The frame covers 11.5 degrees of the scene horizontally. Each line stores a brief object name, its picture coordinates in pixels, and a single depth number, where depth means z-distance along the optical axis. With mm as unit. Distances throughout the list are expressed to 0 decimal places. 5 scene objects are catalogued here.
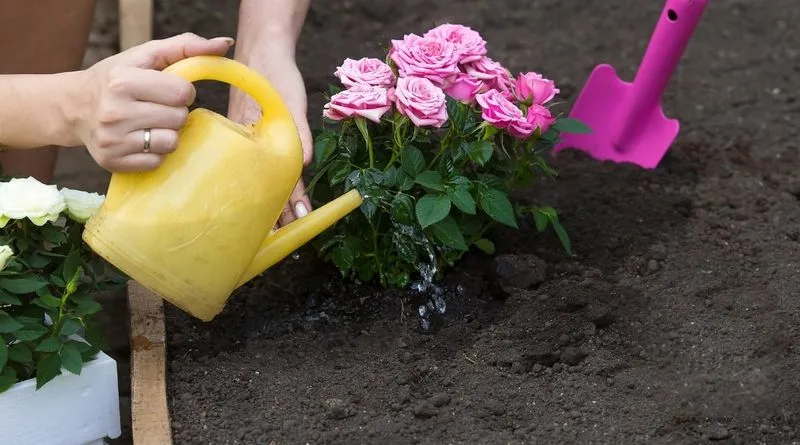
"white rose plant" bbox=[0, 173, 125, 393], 3216
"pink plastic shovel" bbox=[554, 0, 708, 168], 3614
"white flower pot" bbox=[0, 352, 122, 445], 3230
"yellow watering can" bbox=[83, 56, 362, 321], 3186
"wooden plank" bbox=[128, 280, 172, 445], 3277
